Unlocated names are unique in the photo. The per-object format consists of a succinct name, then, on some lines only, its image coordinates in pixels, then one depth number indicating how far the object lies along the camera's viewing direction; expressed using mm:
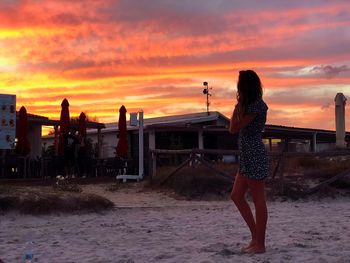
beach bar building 24783
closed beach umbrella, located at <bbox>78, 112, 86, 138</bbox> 19391
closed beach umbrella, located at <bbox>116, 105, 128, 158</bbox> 19109
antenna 41719
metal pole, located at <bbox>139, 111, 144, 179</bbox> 17886
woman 5699
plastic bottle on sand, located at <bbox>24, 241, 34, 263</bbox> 4680
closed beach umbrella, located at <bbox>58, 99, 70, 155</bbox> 18438
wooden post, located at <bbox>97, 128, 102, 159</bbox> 22377
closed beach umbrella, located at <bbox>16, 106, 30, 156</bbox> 17484
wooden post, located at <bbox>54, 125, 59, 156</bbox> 23019
